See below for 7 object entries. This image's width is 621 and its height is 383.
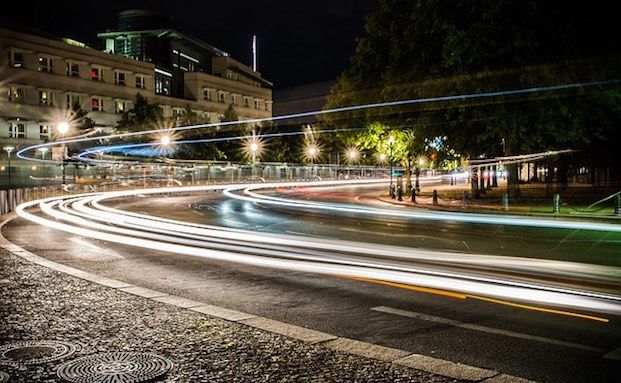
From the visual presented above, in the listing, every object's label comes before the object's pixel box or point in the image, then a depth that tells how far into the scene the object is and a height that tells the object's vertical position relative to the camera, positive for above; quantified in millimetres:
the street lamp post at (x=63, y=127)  37734 +2337
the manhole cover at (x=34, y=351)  6555 -1944
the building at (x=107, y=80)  62156 +10255
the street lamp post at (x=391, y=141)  47831 +1658
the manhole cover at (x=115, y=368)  6004 -1954
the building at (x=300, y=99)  101688 +11140
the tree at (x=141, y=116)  68000 +5410
